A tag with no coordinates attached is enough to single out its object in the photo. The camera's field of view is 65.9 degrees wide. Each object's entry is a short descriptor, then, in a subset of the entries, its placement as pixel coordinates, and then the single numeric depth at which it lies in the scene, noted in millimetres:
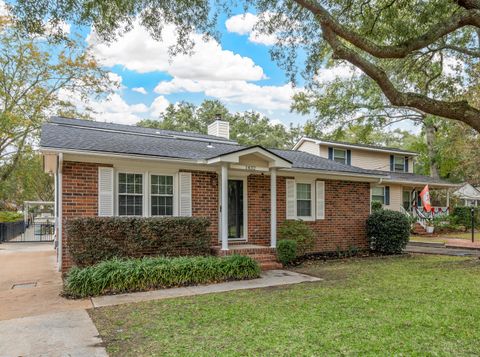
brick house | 8711
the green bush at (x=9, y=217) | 21581
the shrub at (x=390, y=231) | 12516
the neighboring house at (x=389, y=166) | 21781
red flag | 17891
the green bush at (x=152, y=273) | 6949
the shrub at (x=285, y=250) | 10109
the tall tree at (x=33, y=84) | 21906
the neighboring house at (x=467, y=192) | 22125
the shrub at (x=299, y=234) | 11012
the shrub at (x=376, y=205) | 20016
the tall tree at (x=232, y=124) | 38906
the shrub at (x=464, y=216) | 22714
